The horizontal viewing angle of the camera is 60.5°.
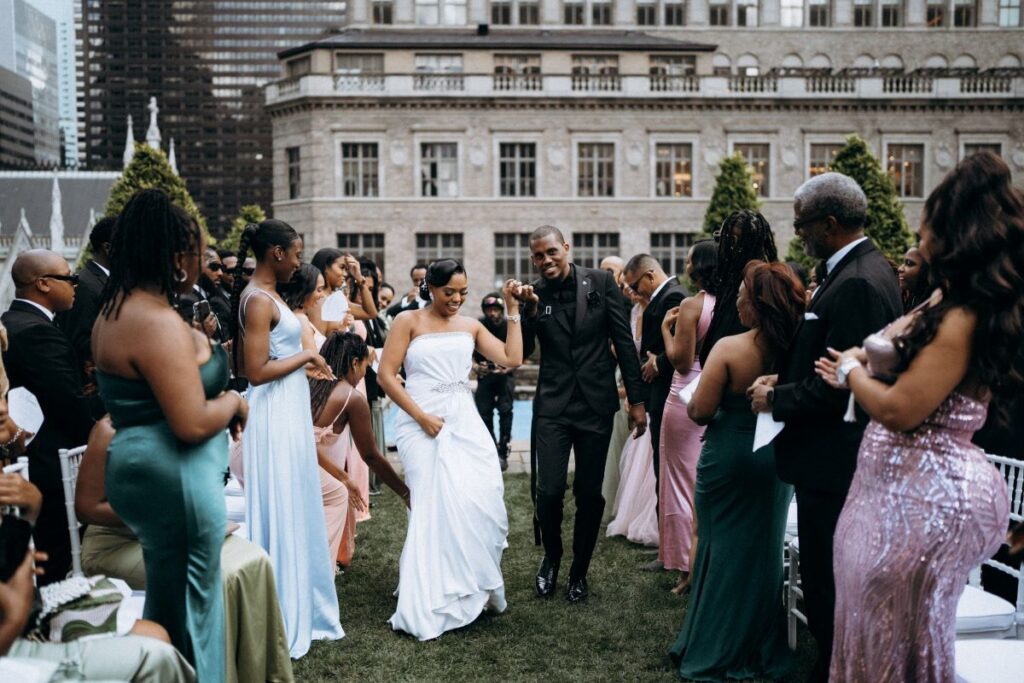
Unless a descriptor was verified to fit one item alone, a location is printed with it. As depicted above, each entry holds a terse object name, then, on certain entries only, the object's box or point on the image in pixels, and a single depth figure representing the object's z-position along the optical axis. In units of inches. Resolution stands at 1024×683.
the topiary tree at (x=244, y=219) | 1369.3
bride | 206.5
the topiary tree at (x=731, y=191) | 1259.8
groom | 230.4
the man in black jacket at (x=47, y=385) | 182.9
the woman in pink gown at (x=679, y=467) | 233.6
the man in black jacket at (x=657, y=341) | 257.0
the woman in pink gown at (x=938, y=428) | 107.5
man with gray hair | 140.8
